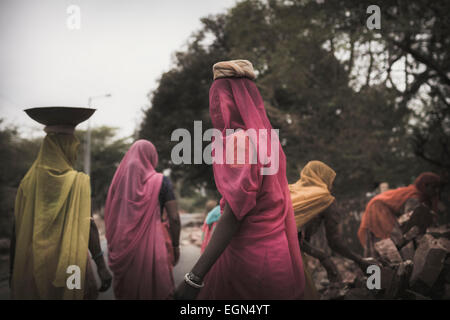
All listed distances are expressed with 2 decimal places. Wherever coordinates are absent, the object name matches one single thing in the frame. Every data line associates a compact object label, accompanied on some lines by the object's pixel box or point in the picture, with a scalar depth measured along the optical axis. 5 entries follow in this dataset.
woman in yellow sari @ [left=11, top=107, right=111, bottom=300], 2.52
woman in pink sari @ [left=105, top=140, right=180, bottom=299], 3.53
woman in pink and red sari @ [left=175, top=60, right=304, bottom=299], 1.64
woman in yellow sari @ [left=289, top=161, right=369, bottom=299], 3.13
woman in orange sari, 6.48
